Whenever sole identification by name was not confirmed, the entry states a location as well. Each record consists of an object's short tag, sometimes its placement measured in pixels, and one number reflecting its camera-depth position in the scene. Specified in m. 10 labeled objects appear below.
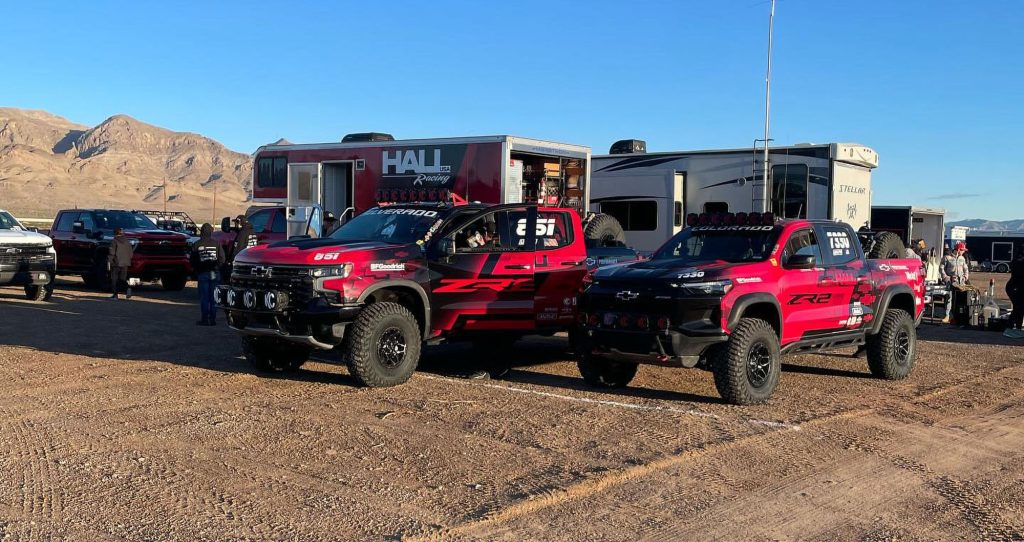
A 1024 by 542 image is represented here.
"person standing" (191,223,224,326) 14.39
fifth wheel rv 17.80
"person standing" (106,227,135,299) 17.81
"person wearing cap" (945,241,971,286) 18.11
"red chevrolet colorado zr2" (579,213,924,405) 8.56
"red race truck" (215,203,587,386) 9.07
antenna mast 17.66
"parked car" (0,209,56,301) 16.61
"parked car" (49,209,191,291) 19.89
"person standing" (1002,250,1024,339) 15.84
